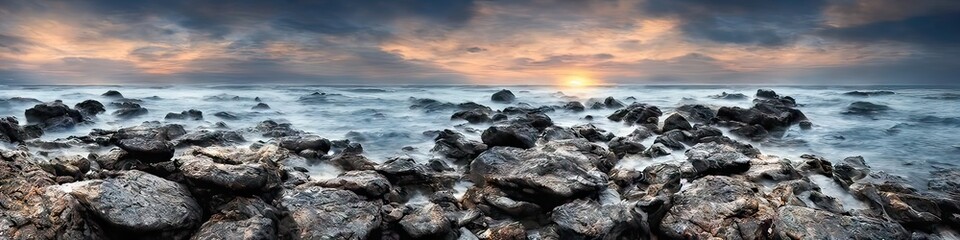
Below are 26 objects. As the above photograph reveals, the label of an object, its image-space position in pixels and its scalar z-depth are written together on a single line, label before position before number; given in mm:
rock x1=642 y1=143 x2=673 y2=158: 11929
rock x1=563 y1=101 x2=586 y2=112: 27141
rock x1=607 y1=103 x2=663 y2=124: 19356
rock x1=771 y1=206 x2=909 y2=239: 6246
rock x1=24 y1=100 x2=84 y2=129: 16719
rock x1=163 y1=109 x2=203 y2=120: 20922
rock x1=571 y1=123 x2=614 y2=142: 15328
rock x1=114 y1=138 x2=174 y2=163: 9219
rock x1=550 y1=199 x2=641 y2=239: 6859
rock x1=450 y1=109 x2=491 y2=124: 20391
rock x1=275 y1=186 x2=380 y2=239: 6449
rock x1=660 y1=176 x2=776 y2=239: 6863
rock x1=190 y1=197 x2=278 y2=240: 5926
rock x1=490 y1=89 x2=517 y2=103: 37000
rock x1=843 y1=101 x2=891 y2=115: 25609
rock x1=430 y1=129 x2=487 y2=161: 12242
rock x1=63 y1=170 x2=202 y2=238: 5762
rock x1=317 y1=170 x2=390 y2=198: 7840
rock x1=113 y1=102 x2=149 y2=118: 22194
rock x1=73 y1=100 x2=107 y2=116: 21688
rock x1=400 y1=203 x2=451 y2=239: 6715
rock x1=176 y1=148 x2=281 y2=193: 6891
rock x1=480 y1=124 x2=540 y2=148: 12859
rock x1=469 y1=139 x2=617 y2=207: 7949
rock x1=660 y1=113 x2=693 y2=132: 16062
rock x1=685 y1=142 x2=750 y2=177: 9594
